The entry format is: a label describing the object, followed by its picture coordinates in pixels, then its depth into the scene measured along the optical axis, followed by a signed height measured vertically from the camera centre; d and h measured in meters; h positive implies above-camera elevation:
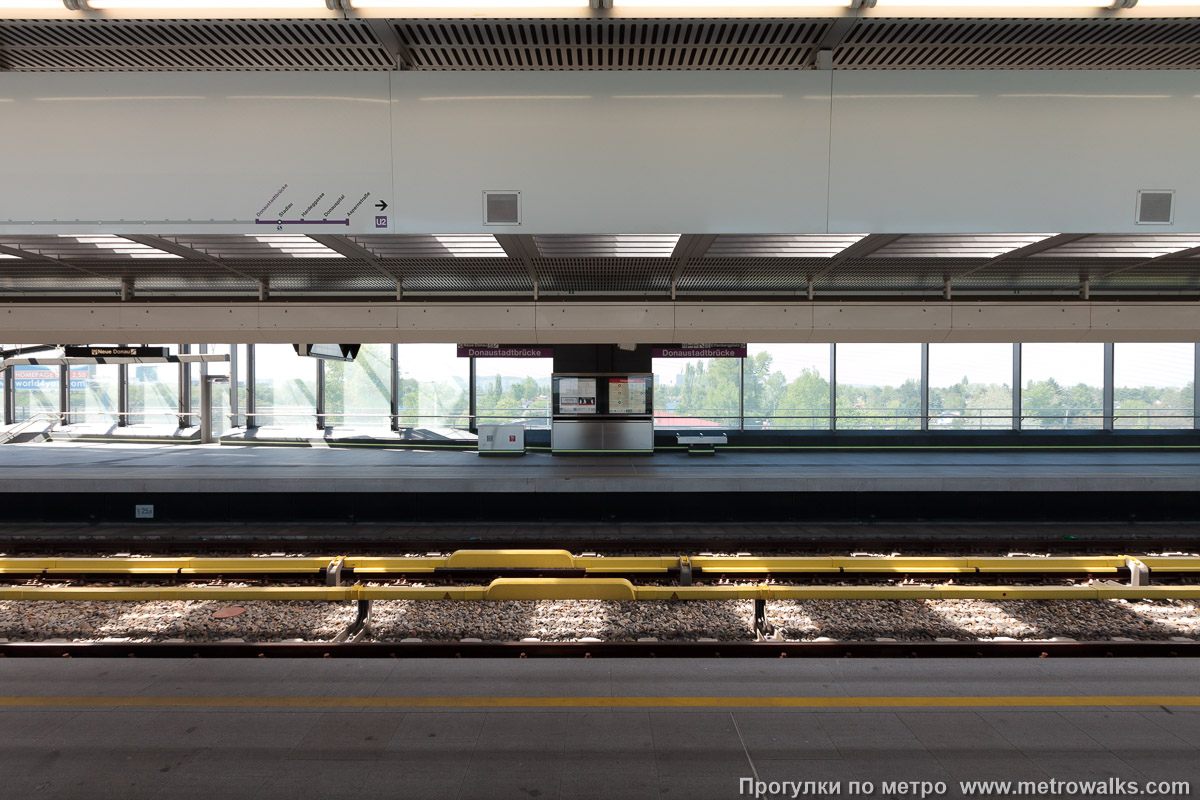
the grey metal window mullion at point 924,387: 15.87 +0.18
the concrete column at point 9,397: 17.92 -0.28
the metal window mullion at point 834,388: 15.84 +0.13
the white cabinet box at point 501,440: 14.23 -1.22
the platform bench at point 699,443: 14.88 -1.33
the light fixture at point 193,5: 2.29 +1.54
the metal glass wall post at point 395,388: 16.56 +0.05
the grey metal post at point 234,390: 16.91 -0.04
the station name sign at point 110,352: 12.62 +0.80
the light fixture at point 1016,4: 2.29 +1.56
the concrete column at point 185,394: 17.59 -0.15
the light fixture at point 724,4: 2.31 +1.56
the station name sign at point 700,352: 13.68 +1.00
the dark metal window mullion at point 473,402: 16.41 -0.32
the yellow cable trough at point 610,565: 6.76 -2.09
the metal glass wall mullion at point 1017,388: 15.61 +0.16
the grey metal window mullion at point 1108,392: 15.59 +0.07
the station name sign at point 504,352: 13.98 +0.98
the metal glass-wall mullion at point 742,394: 15.93 -0.06
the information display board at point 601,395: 14.48 -0.09
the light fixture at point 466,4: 2.31 +1.56
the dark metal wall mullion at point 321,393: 16.94 -0.09
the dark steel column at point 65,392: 17.81 -0.11
